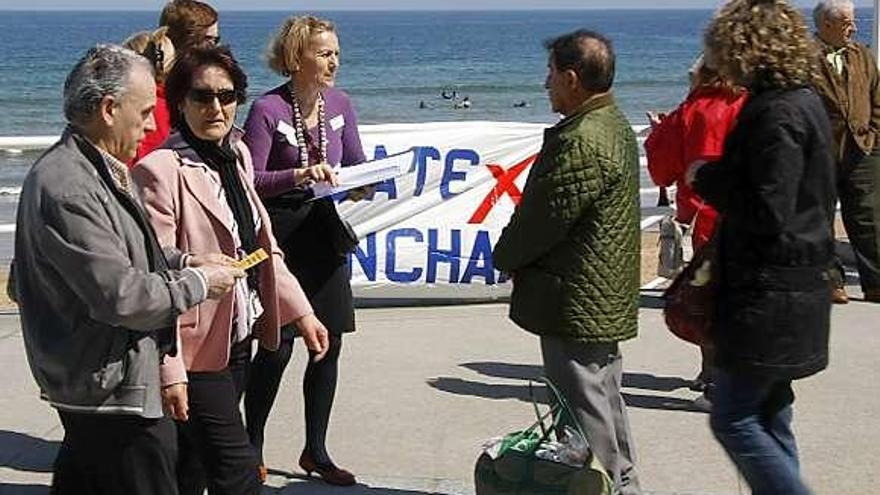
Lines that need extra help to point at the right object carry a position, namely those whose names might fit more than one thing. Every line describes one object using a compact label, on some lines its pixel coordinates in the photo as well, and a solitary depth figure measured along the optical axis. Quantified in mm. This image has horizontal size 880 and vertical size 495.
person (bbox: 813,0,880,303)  8711
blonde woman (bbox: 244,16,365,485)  5672
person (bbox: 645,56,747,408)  6645
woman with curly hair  4426
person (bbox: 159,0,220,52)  5719
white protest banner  9539
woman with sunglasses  4477
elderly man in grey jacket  3623
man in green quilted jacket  4945
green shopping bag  4887
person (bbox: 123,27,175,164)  5559
